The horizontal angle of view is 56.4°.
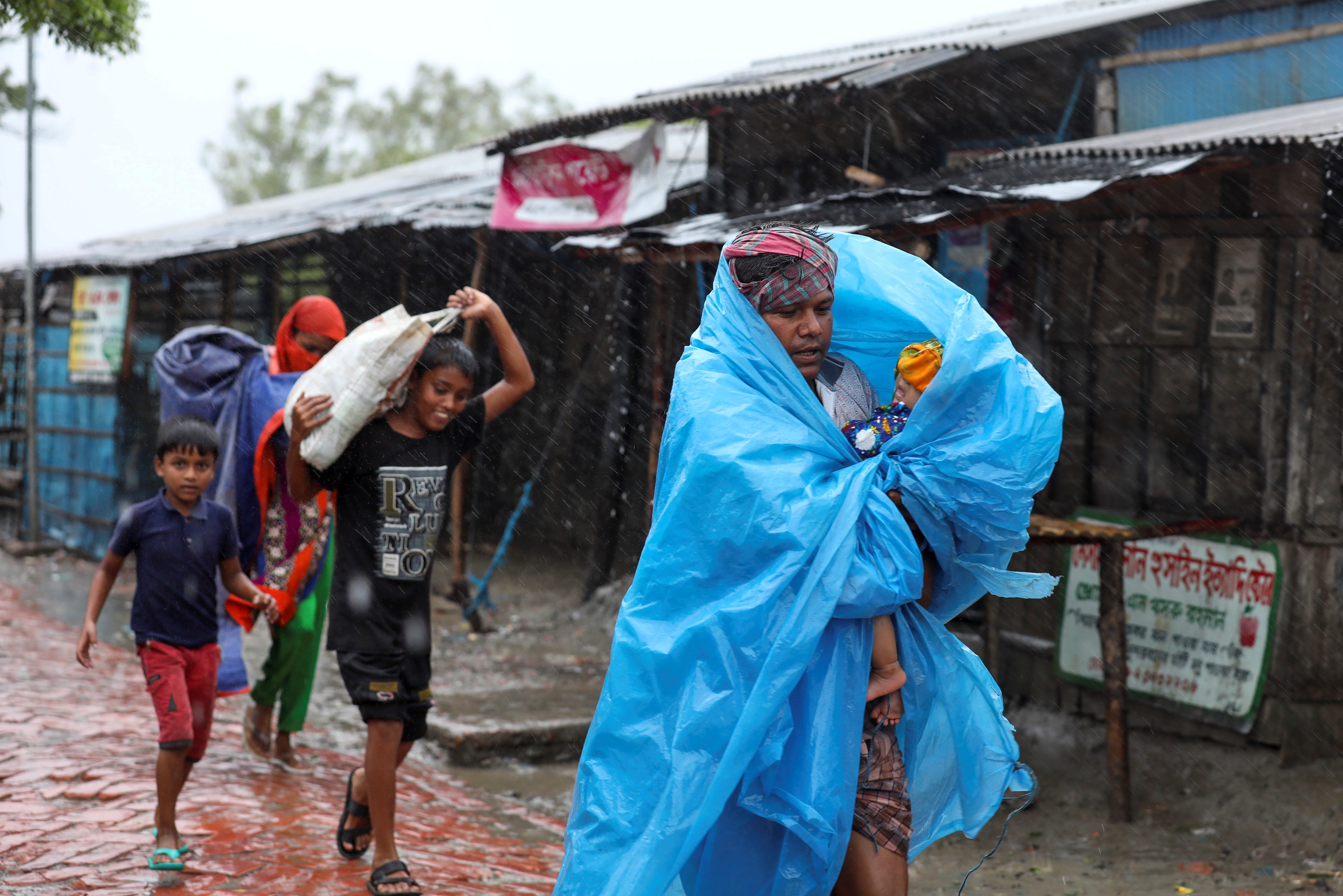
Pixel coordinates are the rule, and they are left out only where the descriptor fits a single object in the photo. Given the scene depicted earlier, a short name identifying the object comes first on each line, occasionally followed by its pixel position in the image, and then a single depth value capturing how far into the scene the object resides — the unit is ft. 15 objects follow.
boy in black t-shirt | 13.29
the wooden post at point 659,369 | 26.76
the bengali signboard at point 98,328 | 43.34
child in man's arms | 8.99
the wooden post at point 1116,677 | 18.08
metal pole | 41.96
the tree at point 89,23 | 16.74
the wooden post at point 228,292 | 42.27
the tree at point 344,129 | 146.00
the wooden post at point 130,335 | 42.32
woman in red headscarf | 18.08
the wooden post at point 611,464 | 33.30
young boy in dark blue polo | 13.98
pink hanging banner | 28.84
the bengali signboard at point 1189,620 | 18.88
